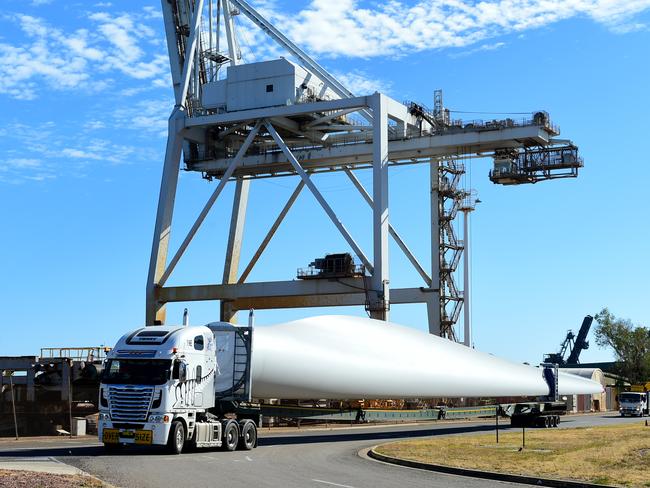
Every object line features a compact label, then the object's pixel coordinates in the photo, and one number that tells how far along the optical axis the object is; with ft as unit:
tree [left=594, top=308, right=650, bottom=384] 411.75
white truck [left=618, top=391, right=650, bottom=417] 225.97
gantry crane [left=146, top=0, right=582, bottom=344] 188.44
